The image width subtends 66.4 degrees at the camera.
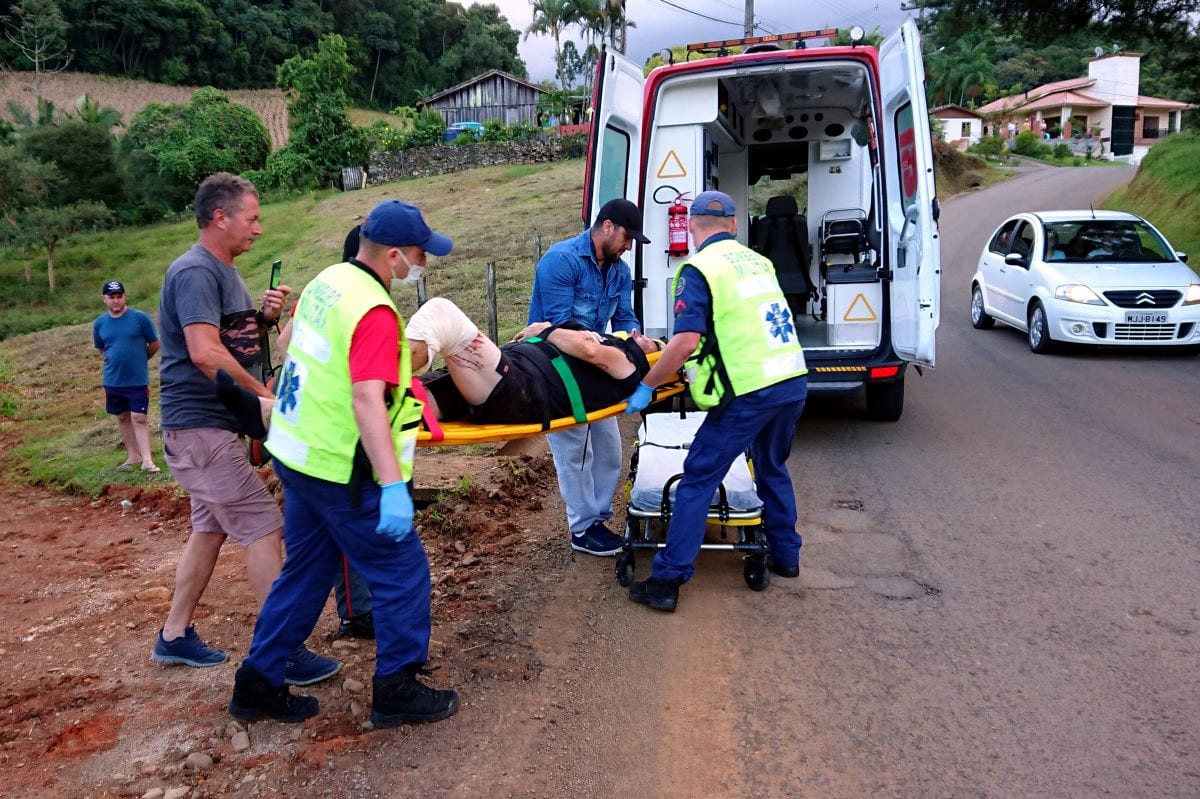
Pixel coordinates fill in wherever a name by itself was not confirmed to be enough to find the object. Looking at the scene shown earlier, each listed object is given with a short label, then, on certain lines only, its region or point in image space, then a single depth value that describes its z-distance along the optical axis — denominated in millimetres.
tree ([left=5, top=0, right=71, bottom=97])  56875
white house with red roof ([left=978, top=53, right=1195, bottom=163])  62188
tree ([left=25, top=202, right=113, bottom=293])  27484
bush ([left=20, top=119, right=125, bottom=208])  35281
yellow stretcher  3758
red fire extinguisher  6844
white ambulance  6297
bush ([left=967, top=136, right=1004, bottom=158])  49656
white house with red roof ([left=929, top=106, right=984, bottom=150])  61622
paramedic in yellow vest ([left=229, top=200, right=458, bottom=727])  2961
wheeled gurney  4461
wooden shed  49156
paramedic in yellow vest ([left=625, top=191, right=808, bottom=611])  4102
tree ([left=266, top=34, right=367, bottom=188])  36062
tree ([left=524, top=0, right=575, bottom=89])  39500
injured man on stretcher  3686
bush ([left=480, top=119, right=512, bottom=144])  35469
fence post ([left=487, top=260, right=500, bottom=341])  9180
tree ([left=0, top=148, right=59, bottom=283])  27766
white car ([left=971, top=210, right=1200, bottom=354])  9758
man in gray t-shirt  3576
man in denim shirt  4715
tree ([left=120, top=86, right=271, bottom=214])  37791
